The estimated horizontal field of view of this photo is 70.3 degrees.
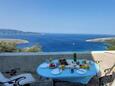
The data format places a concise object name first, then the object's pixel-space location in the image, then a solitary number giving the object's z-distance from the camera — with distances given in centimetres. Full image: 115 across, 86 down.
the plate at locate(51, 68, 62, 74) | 174
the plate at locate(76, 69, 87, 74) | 175
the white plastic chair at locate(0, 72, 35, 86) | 171
